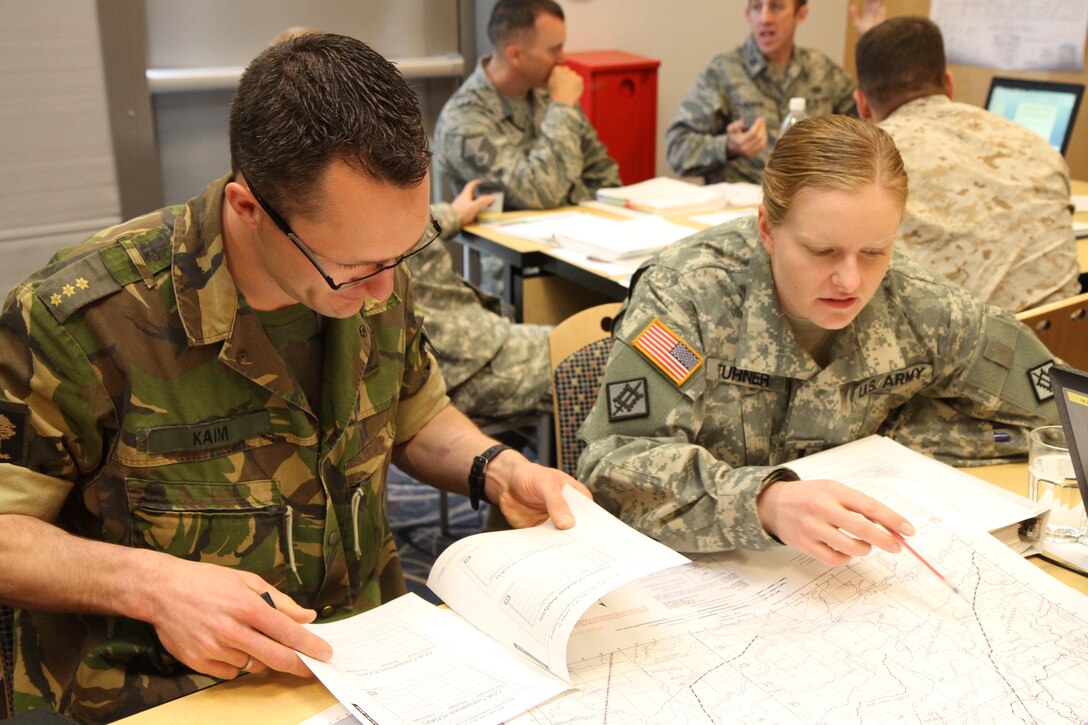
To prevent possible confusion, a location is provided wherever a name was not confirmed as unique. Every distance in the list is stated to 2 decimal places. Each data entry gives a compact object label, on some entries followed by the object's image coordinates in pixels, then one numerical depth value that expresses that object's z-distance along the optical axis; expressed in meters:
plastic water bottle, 2.90
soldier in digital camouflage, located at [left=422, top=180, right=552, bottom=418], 2.59
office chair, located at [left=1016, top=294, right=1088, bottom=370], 2.04
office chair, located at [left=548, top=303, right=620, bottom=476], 1.82
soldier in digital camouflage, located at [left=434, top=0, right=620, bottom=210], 3.56
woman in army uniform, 1.40
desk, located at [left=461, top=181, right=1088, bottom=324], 2.95
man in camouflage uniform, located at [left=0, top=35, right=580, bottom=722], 1.05
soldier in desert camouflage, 2.50
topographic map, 1.03
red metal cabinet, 4.57
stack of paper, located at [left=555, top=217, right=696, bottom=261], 2.85
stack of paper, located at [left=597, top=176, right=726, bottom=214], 3.41
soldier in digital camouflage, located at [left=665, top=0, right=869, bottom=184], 4.14
